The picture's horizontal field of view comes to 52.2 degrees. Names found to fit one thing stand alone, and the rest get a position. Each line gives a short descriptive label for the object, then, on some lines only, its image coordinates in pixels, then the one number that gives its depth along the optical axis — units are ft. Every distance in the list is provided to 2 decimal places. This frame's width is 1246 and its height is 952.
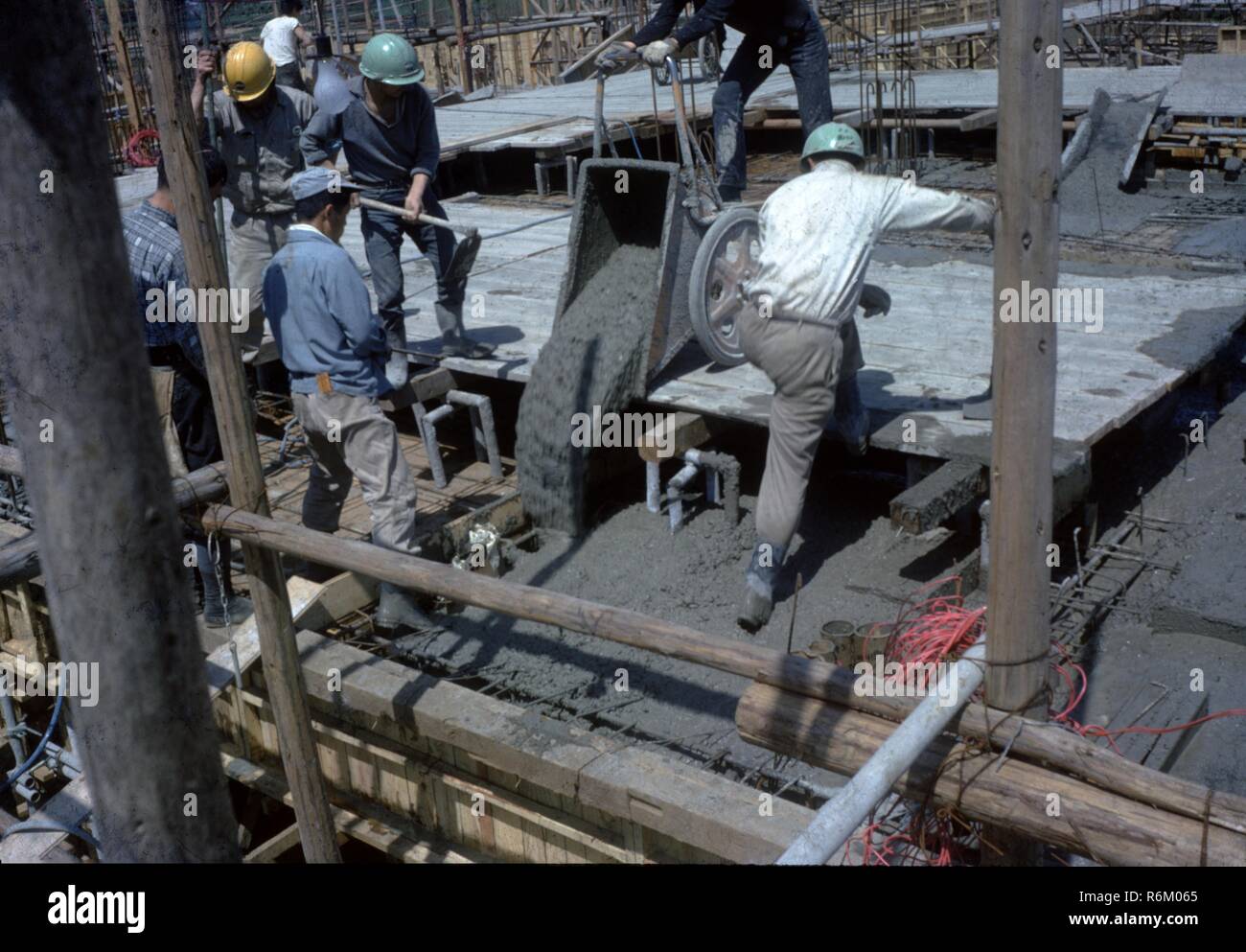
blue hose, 16.40
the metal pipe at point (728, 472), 22.02
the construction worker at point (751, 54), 24.62
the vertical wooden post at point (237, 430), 13.19
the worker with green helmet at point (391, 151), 22.09
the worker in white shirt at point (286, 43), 28.25
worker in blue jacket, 18.26
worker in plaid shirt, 18.81
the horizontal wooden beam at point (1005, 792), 9.80
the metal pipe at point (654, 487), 22.43
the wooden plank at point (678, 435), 21.89
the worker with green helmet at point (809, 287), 18.52
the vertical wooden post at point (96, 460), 5.61
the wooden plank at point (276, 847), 18.48
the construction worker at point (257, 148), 23.93
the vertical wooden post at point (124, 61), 41.50
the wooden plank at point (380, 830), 17.37
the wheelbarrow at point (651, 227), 22.66
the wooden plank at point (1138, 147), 34.88
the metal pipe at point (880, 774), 8.77
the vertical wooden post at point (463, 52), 62.49
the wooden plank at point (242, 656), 18.01
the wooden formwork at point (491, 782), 14.07
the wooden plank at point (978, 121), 38.91
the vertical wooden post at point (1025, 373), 9.36
